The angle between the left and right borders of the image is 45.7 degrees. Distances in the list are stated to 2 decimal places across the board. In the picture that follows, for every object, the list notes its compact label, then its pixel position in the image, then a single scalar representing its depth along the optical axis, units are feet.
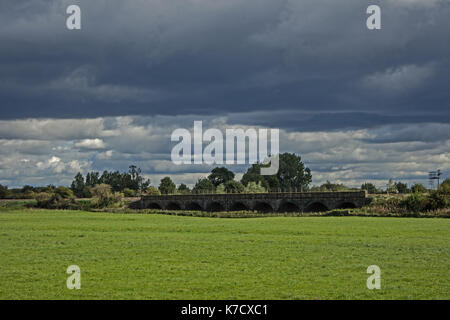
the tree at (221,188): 510.58
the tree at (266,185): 640.95
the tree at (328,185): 560.74
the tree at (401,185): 426.92
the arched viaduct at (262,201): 279.49
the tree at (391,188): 300.61
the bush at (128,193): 586.20
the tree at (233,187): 498.69
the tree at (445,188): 228.00
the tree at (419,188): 261.13
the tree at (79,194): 617.13
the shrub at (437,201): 217.56
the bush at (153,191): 557.74
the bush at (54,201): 413.61
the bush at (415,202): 222.69
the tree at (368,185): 494.09
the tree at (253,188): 500.33
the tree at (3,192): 543.10
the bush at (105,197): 414.41
